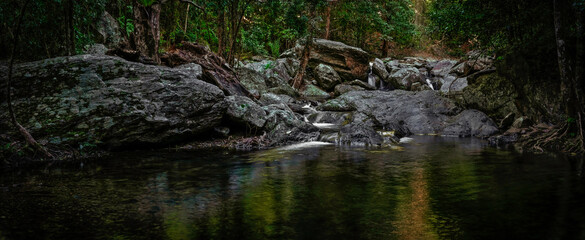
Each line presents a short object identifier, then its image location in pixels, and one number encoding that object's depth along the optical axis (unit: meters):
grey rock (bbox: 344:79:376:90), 22.92
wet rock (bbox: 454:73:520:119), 13.04
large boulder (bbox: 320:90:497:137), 13.56
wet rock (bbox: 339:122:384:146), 10.98
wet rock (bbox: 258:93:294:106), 16.11
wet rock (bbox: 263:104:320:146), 11.21
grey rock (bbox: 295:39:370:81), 24.98
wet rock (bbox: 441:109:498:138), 12.59
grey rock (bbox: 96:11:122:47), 15.96
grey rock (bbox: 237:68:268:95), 18.77
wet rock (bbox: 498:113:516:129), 12.52
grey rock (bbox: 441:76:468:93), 20.58
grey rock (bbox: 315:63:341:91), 23.80
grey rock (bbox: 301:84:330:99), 22.52
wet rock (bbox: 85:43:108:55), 13.90
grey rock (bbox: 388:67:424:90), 22.83
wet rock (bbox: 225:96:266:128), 11.04
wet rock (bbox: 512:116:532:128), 11.56
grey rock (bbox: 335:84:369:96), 22.16
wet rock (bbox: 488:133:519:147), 10.82
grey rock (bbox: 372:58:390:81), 24.68
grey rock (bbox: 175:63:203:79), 11.91
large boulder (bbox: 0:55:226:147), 8.33
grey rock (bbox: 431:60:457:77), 25.64
